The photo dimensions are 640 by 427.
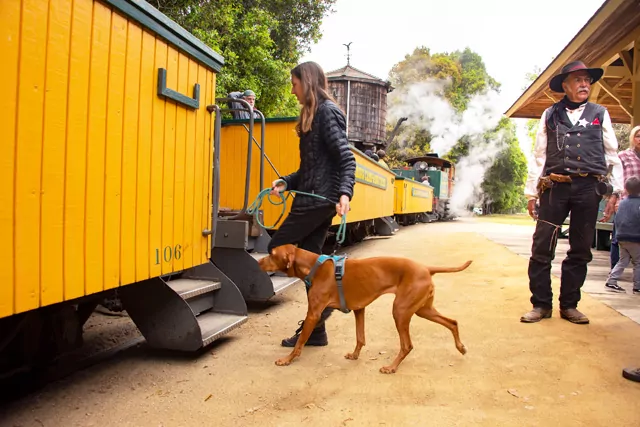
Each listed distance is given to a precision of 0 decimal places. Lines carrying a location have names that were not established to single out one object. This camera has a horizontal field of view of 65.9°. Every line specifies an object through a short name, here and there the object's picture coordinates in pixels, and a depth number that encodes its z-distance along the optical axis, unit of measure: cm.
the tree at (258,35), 1134
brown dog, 291
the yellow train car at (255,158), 572
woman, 313
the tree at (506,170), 4203
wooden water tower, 2972
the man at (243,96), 597
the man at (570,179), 387
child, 516
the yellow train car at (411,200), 1502
